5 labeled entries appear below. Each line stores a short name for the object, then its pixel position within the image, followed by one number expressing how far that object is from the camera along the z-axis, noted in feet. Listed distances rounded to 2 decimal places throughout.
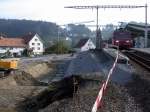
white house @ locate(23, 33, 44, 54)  453.58
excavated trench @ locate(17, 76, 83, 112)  67.10
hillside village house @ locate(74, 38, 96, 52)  469.37
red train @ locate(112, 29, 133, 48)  182.45
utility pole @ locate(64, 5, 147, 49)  230.07
